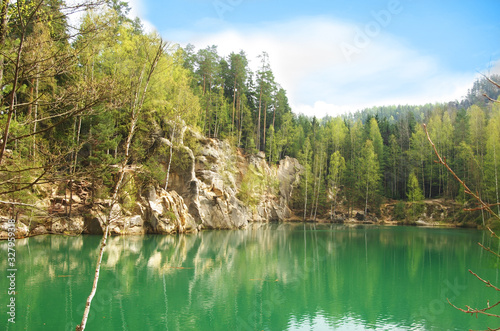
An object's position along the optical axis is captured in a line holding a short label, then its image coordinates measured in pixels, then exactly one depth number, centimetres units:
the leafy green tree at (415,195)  4594
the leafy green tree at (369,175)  5019
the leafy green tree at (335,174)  5159
